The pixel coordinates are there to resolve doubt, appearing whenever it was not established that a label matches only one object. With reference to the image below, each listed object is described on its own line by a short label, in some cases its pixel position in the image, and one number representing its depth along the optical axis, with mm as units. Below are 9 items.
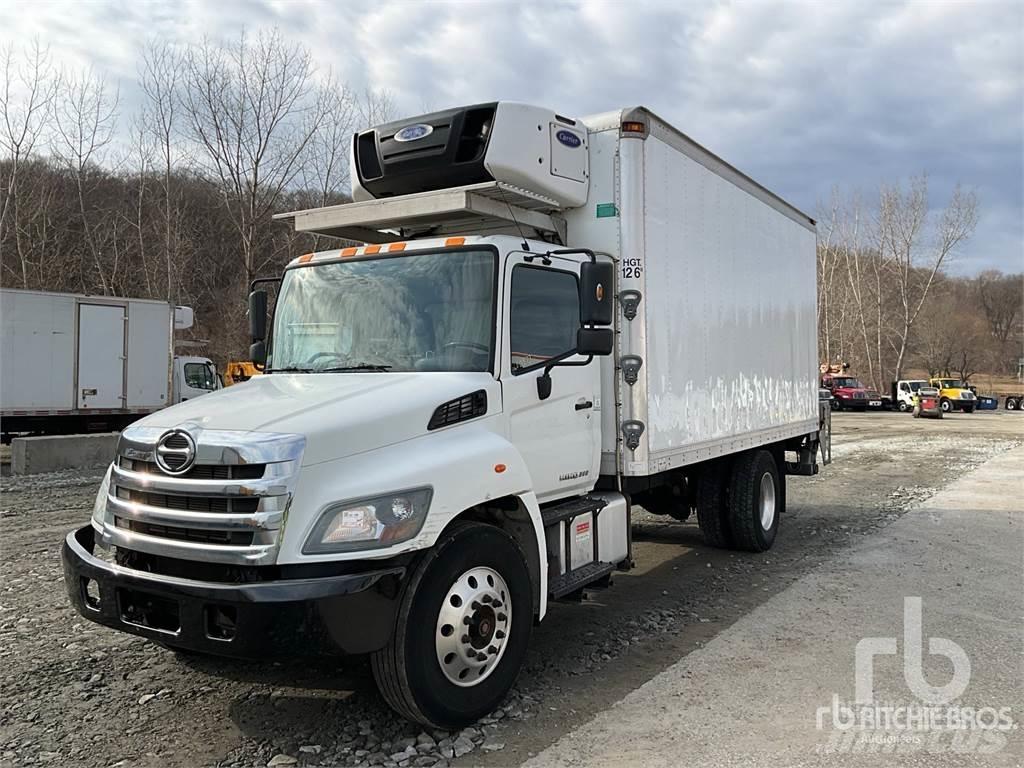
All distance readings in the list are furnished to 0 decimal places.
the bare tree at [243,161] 25219
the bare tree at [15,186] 26930
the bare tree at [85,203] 30597
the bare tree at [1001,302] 110000
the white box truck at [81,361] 16219
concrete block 14242
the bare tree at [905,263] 57500
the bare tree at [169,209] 27391
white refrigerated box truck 3535
